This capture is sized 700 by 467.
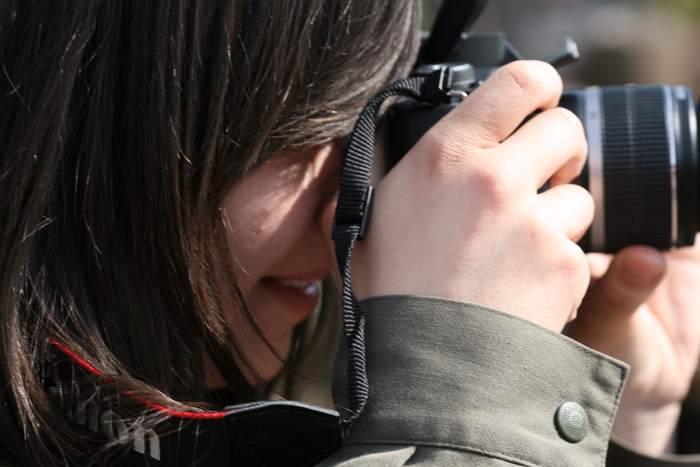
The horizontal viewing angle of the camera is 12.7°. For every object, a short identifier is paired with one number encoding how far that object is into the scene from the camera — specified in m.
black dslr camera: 1.28
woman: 1.23
